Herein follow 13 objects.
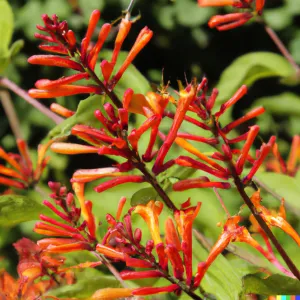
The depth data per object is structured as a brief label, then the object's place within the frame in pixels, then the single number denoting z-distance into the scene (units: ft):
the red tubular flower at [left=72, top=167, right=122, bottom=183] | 1.45
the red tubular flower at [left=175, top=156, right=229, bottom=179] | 1.41
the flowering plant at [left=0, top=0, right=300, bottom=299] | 1.39
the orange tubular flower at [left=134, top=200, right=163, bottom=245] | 1.46
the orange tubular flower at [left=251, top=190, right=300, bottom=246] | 1.43
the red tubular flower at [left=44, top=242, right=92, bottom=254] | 1.46
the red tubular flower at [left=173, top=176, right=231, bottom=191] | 1.44
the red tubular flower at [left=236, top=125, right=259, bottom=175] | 1.40
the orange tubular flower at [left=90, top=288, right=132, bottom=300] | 1.43
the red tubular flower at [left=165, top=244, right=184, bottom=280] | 1.36
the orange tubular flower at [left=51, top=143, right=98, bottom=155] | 1.45
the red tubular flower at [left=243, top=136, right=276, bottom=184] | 1.39
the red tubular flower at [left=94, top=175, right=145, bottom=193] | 1.42
